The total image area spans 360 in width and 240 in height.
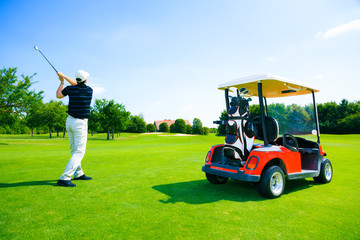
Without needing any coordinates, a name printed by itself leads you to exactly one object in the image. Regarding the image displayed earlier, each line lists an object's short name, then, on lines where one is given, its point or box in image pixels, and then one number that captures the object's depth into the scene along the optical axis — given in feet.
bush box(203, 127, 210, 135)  268.13
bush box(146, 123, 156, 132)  320.50
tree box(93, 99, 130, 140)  150.06
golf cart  14.23
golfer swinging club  16.72
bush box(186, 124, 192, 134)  281.95
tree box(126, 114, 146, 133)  276.00
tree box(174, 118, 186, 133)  278.11
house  353.41
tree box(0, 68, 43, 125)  95.03
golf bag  15.55
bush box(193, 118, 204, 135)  268.41
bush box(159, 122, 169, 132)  303.27
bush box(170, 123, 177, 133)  284.96
